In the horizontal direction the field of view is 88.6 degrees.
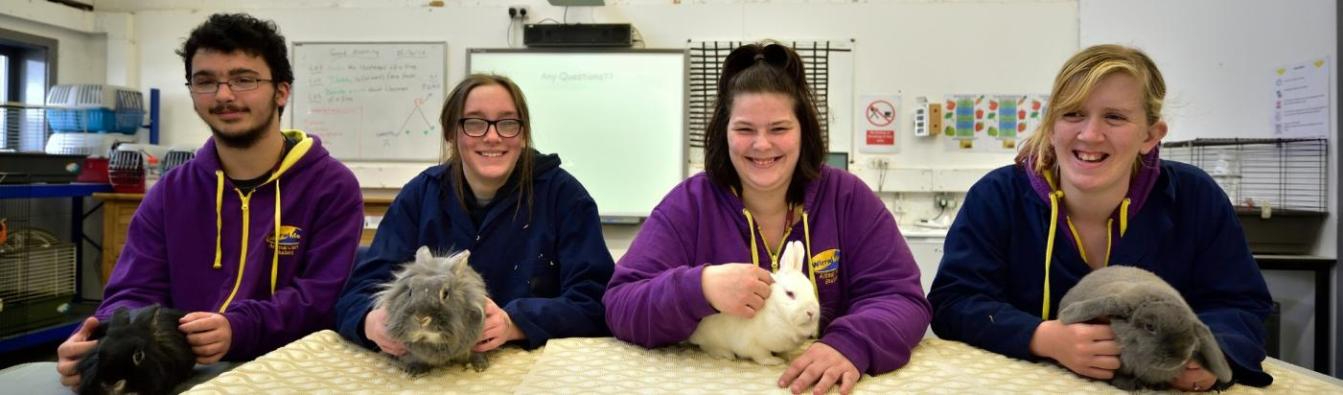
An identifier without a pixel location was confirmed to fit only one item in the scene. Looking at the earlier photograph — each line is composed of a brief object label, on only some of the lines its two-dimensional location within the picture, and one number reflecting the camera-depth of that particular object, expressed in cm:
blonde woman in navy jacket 136
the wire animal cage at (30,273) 366
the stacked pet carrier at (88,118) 489
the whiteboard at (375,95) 516
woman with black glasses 162
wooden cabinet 445
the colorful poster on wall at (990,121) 484
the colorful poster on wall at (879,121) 492
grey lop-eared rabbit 115
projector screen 495
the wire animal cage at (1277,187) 312
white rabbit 128
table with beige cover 120
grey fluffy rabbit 121
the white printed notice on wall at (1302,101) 307
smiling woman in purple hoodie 126
